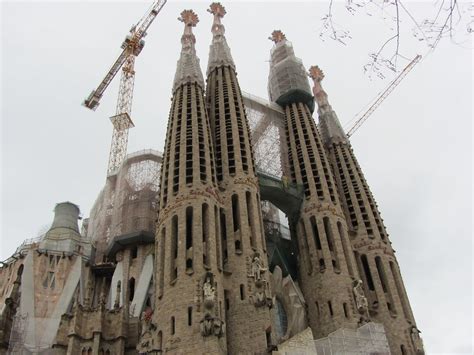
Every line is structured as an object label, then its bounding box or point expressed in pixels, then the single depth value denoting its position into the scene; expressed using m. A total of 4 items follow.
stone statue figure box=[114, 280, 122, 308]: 35.97
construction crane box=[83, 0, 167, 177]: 62.66
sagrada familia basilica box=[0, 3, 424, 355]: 30.36
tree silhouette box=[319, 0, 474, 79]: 7.41
